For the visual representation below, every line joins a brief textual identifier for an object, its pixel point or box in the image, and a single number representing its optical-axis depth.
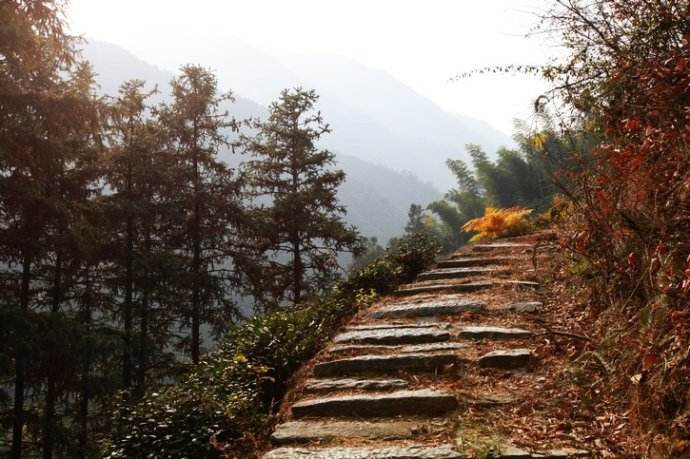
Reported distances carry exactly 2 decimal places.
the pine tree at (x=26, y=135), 9.03
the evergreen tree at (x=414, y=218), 52.99
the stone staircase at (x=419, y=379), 2.86
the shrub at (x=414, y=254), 7.66
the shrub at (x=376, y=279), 7.05
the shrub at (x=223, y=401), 3.83
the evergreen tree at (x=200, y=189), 15.18
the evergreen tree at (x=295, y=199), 16.50
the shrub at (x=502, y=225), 9.14
